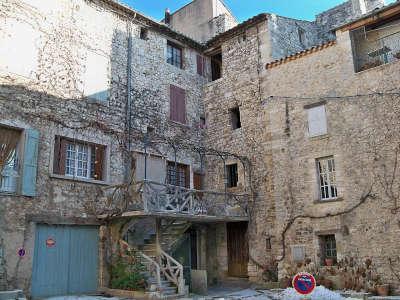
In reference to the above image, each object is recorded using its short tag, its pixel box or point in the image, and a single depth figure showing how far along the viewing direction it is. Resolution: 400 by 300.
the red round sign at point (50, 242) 10.38
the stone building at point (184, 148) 10.45
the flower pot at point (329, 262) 11.39
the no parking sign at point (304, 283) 5.62
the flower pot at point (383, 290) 10.16
